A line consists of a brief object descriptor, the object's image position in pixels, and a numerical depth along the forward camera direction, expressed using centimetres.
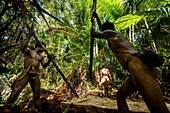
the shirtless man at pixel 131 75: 161
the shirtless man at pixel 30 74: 301
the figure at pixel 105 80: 376
